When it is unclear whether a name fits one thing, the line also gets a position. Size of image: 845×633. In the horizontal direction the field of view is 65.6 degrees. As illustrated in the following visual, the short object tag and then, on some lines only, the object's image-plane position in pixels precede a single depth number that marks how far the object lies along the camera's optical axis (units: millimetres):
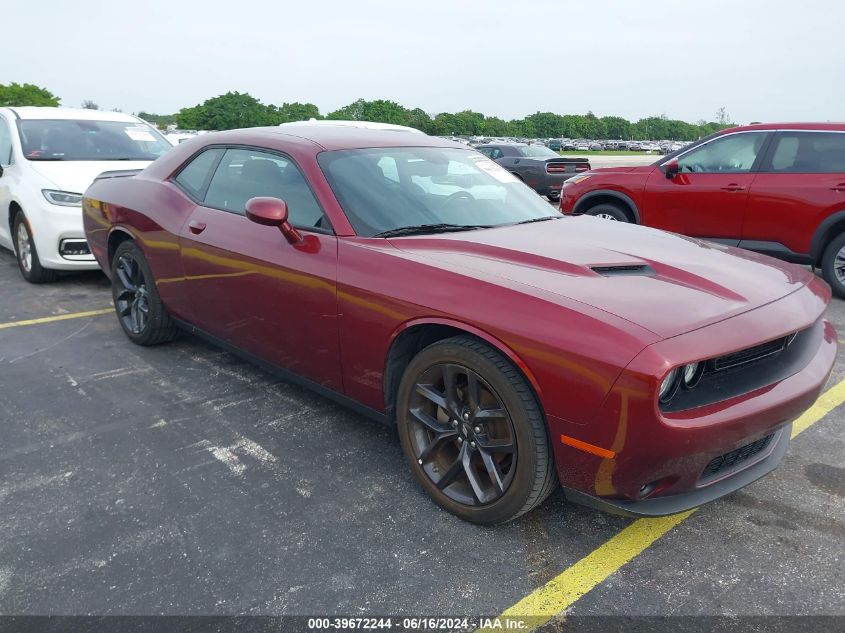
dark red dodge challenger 2145
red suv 6211
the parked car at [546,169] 15070
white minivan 5949
